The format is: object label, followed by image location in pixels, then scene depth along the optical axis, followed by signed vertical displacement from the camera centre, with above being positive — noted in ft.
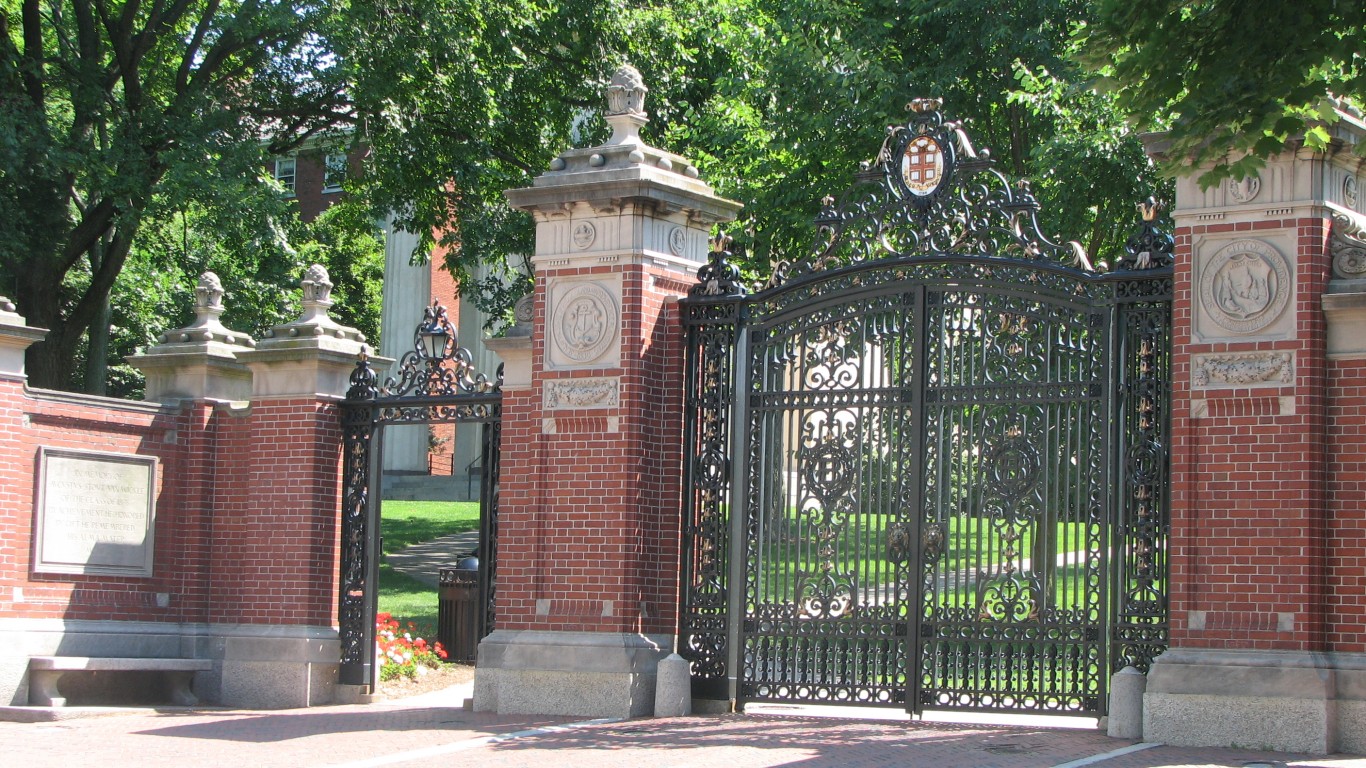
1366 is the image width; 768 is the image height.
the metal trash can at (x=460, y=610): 57.26 -3.77
